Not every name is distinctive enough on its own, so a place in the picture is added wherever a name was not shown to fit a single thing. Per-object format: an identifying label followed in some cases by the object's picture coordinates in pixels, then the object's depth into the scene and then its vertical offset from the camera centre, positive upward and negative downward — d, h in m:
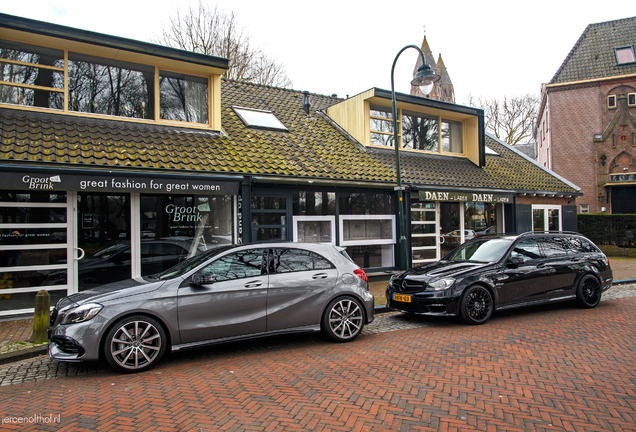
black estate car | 7.25 -1.00
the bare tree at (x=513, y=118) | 40.50 +10.65
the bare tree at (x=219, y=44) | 22.19 +10.11
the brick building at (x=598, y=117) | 28.12 +7.62
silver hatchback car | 4.91 -1.02
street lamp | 9.45 +3.29
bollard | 6.12 -1.31
